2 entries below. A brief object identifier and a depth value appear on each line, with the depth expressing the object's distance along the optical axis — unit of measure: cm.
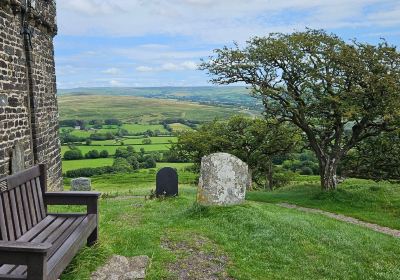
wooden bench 484
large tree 1995
